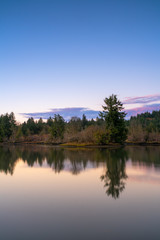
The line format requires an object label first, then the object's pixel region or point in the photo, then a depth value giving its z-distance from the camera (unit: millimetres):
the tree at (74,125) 57784
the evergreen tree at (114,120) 47900
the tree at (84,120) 106388
